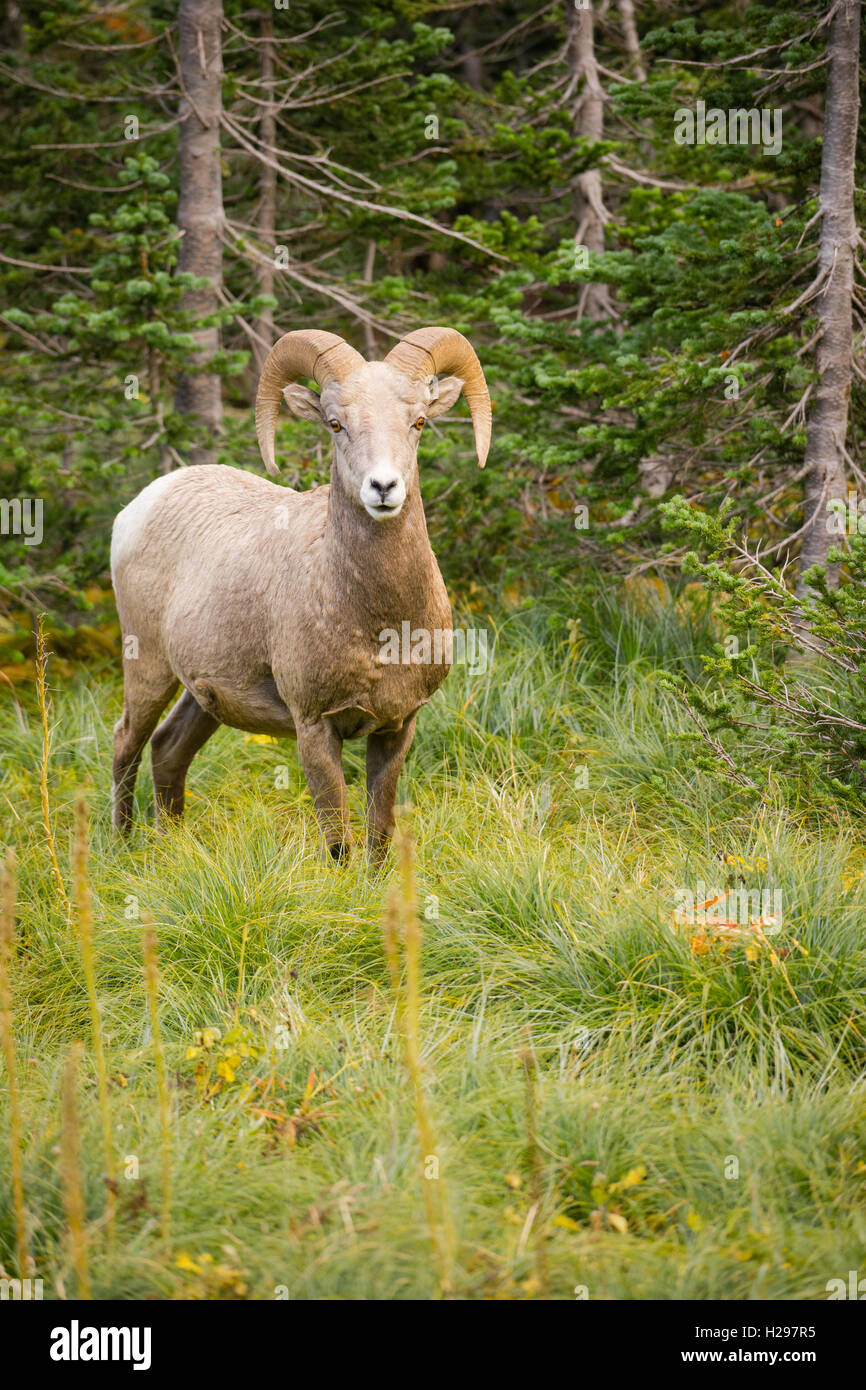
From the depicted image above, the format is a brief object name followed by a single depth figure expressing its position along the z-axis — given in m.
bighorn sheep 4.48
